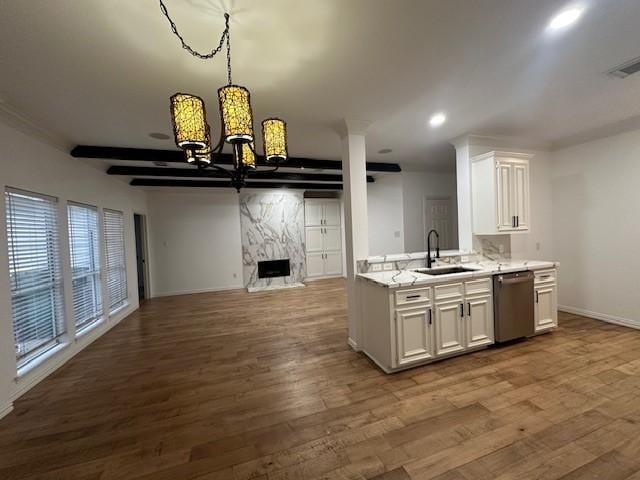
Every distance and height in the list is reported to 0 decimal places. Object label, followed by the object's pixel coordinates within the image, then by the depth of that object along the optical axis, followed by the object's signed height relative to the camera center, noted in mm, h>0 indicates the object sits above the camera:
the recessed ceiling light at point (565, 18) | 1528 +1259
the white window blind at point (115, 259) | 4371 -290
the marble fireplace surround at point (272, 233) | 6773 +87
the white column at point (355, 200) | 2979 +374
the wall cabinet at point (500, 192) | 3324 +445
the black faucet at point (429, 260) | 3252 -391
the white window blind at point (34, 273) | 2514 -290
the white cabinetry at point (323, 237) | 7289 -99
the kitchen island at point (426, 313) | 2514 -879
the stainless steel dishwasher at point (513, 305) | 2949 -930
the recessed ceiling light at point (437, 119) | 2936 +1297
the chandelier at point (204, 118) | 1399 +666
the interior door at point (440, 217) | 6079 +268
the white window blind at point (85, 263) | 3475 -282
